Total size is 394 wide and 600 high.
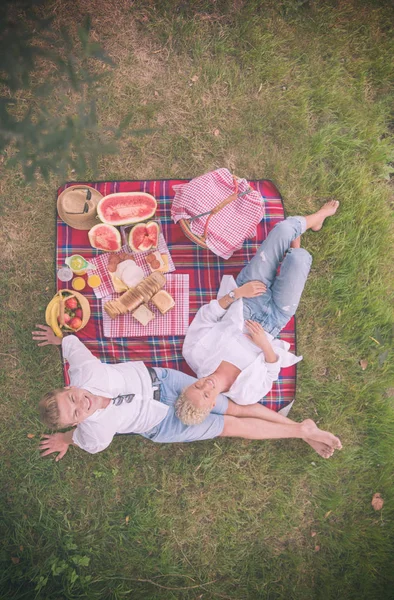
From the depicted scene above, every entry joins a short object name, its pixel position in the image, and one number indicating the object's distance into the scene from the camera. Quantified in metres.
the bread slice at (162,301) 4.48
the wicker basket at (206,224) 4.22
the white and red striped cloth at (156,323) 4.62
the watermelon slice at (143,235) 4.55
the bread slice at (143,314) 4.52
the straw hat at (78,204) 4.48
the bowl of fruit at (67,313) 4.42
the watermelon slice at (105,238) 4.45
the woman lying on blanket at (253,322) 4.24
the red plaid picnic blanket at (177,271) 4.66
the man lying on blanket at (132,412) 3.57
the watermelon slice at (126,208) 4.39
